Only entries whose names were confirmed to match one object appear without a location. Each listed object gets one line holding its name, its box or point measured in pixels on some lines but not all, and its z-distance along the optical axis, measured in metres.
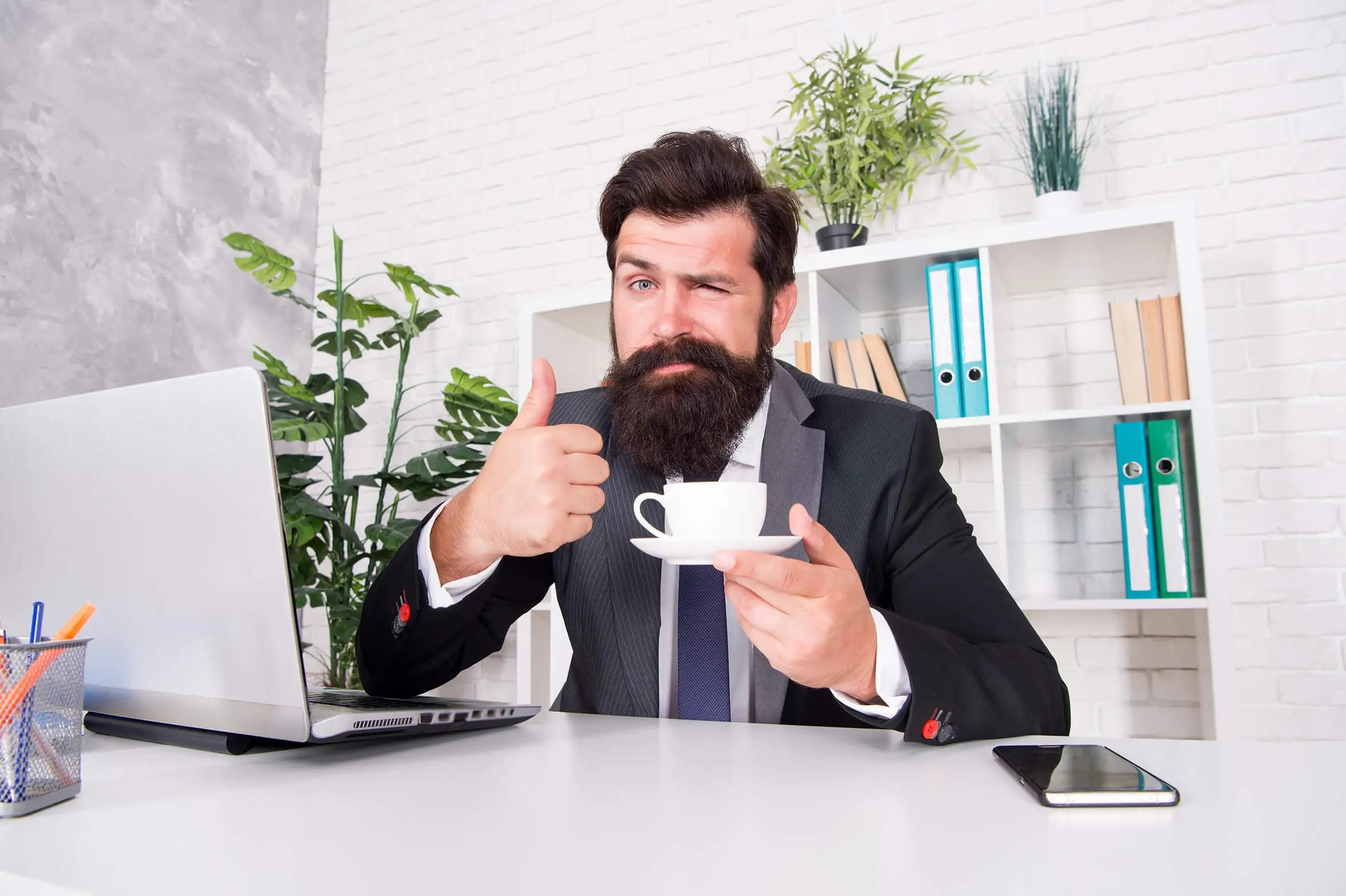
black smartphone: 0.58
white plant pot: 2.10
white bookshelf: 1.96
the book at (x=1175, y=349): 1.93
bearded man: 0.85
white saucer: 0.74
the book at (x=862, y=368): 2.21
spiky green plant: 2.16
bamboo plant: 2.31
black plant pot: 2.26
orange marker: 0.63
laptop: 0.71
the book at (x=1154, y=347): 1.96
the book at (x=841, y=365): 2.21
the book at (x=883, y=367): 2.21
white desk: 0.47
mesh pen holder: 0.61
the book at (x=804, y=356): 2.30
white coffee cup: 0.79
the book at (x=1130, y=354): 1.99
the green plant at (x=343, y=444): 2.57
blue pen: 0.72
